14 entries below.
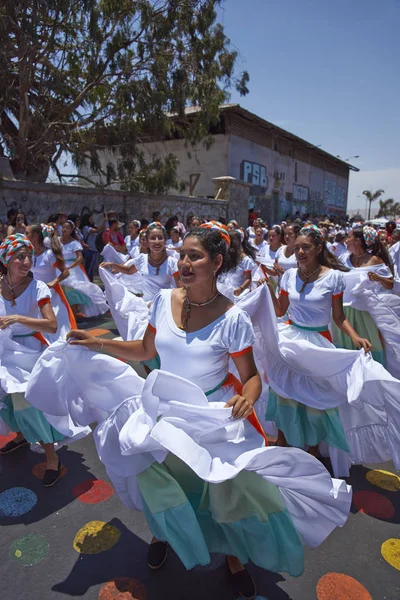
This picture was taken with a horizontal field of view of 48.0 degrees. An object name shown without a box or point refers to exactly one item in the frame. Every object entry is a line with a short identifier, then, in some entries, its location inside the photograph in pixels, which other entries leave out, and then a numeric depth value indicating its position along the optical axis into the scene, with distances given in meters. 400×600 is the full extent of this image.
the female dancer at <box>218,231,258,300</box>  6.26
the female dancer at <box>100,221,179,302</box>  5.30
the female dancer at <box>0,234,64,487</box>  3.21
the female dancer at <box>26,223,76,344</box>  4.83
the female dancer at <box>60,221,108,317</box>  7.46
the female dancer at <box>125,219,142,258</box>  10.62
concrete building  25.39
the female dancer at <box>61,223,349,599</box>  2.00
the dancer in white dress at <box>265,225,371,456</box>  3.33
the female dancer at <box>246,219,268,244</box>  9.76
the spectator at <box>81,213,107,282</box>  11.77
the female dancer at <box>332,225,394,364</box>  4.72
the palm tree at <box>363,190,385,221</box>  68.12
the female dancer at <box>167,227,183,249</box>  10.62
